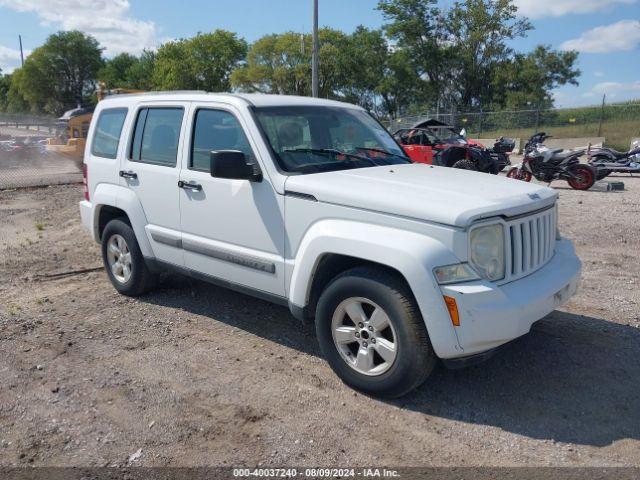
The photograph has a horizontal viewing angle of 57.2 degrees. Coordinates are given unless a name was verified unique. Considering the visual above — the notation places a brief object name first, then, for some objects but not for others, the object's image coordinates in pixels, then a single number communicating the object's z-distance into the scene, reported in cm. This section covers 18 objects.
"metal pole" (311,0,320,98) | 2247
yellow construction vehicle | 1900
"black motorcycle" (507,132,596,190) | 1302
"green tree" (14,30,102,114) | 7375
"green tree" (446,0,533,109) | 4606
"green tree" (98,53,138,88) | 7002
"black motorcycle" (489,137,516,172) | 1571
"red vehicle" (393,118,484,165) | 1517
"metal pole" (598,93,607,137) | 2779
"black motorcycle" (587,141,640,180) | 1452
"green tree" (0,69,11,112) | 9028
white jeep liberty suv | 339
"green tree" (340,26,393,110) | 5253
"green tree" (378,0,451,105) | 4769
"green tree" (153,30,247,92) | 5716
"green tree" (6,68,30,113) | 7606
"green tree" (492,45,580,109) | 4788
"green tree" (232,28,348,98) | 5275
